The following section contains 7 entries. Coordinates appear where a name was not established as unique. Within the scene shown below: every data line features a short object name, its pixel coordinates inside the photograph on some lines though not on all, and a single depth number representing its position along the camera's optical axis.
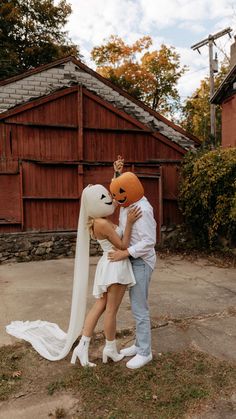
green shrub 7.47
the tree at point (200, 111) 27.16
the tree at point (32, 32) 16.41
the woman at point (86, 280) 2.99
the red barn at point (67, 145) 7.82
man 2.98
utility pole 16.22
